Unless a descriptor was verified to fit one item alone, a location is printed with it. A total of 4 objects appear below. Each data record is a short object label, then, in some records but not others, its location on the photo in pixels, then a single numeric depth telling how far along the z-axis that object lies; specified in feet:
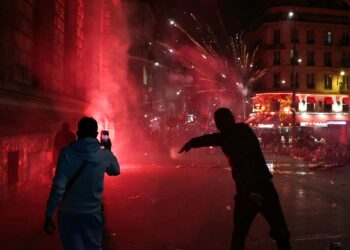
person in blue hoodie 11.48
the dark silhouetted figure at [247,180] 13.92
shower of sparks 106.93
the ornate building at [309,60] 173.47
